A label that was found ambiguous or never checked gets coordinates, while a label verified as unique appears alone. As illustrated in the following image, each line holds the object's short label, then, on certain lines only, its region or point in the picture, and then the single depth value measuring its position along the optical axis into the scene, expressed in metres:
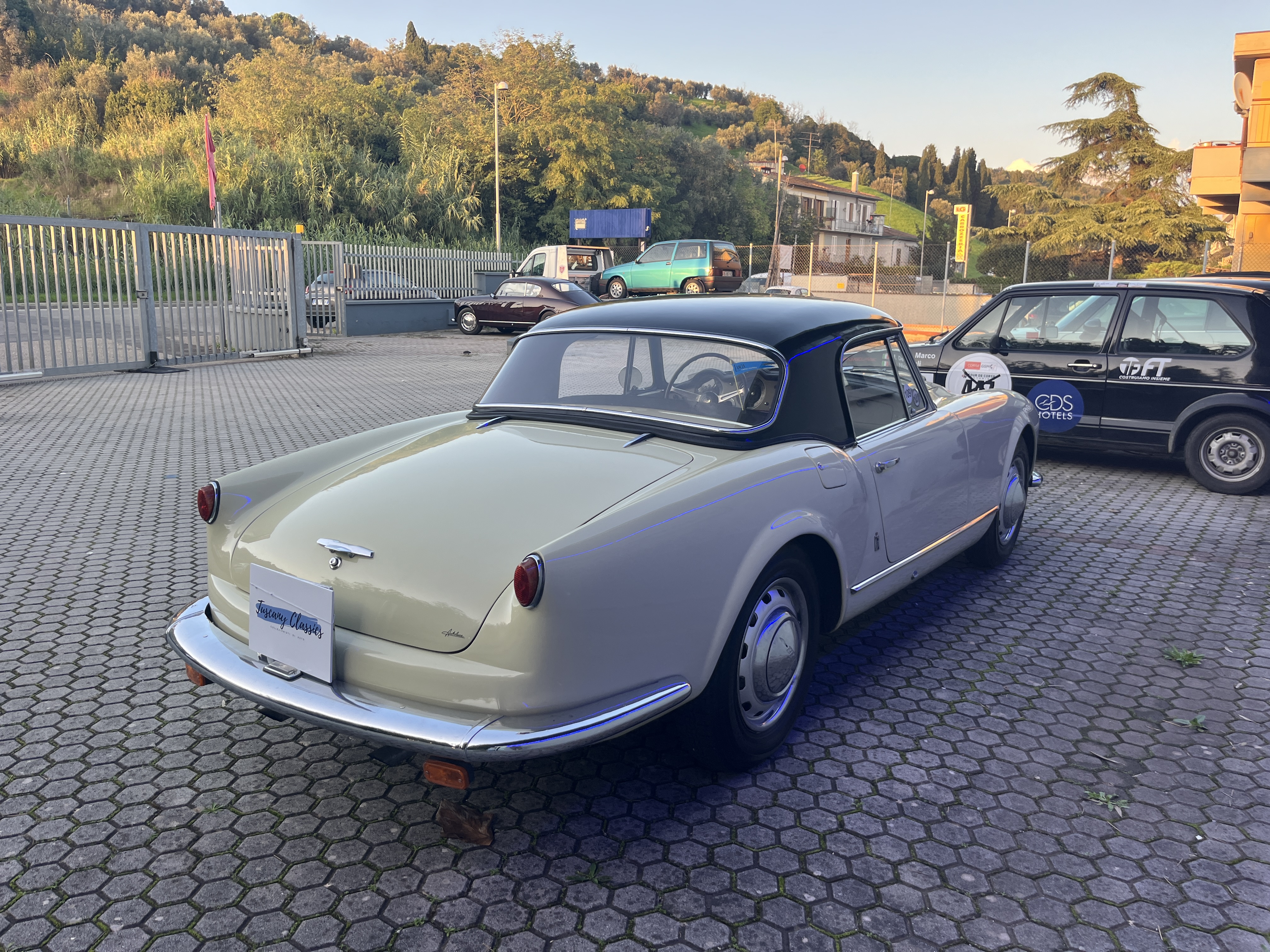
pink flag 21.92
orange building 20.44
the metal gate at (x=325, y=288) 22.44
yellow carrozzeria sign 40.72
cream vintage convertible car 2.47
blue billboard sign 41.72
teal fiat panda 28.33
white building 93.00
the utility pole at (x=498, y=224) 34.44
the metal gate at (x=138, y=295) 12.50
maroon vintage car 22.69
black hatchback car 7.35
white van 29.48
